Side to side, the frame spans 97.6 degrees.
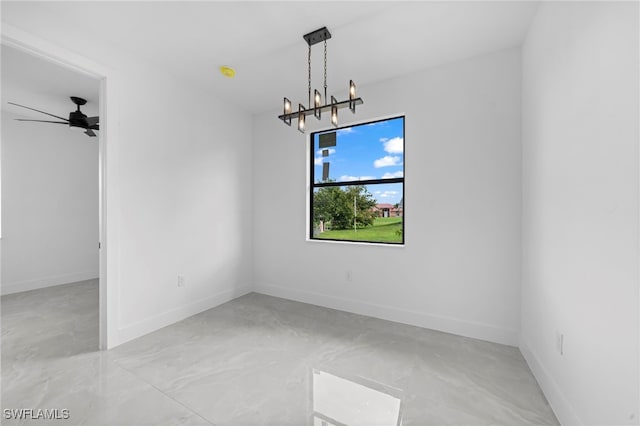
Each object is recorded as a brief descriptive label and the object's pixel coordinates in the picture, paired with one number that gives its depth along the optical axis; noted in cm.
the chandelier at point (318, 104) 217
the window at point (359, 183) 328
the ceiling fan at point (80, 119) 351
